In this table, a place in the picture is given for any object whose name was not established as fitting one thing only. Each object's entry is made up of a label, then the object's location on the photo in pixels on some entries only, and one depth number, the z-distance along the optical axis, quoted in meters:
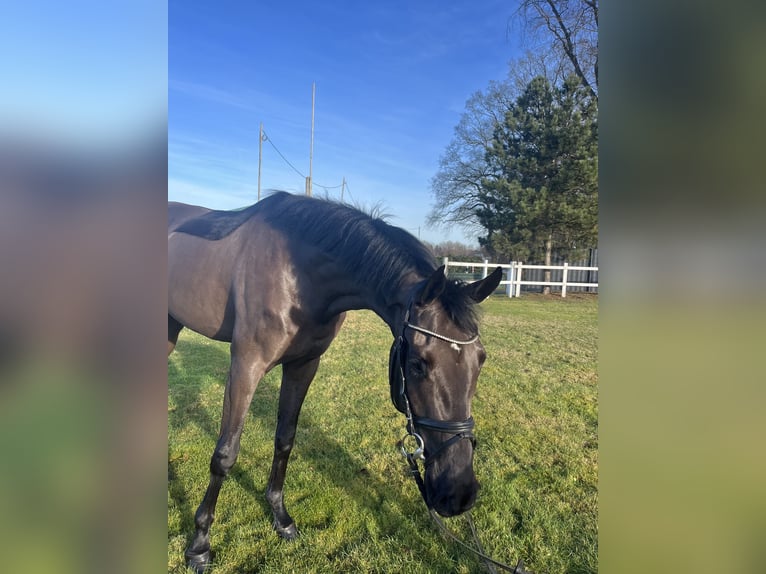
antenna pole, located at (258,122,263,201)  24.13
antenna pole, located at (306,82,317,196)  17.53
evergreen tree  17.89
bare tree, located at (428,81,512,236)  21.52
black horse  1.87
